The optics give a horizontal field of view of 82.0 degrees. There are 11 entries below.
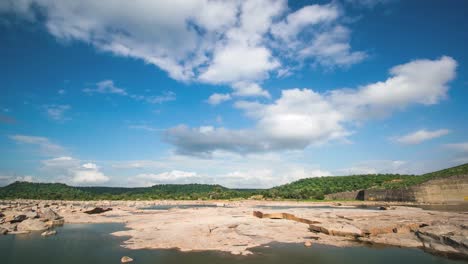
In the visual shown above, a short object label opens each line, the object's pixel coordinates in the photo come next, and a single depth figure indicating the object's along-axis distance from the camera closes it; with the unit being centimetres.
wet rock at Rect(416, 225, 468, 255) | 1898
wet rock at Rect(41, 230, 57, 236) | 2805
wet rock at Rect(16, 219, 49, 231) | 3054
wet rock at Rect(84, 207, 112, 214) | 4912
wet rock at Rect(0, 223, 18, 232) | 2964
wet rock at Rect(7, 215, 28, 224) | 3325
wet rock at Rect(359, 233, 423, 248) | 2197
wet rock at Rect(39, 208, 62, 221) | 3684
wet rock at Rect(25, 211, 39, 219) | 3577
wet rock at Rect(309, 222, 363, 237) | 2445
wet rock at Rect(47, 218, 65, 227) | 3441
